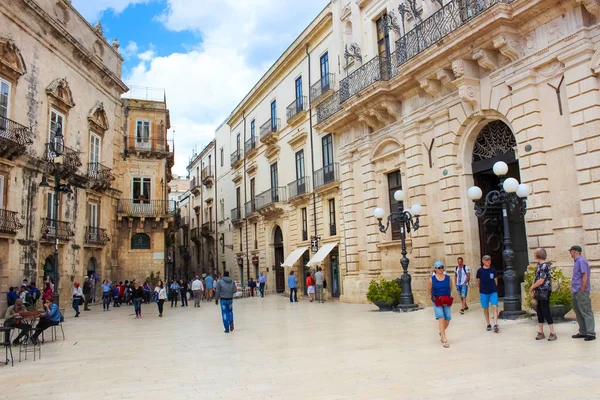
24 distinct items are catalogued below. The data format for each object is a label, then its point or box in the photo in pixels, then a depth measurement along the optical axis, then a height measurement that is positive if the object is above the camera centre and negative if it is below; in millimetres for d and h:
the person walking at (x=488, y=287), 9445 -590
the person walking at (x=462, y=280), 13203 -634
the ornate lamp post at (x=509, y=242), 10359 +240
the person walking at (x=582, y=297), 7980 -717
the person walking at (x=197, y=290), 23188 -1020
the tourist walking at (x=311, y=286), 22528 -1025
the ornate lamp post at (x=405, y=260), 14383 -40
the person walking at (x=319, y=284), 22164 -962
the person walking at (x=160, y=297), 17938 -966
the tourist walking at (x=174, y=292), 24531 -1116
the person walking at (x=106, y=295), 22672 -1046
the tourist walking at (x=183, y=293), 24203 -1177
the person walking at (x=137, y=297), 17609 -914
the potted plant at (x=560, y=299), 9836 -896
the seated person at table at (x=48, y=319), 10217 -913
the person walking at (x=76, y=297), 18734 -898
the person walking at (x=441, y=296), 8352 -642
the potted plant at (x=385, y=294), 14844 -997
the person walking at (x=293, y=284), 23062 -923
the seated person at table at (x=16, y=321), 9519 -847
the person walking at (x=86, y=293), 22031 -887
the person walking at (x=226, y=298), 11812 -722
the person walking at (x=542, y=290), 8453 -615
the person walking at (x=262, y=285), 28328 -1106
